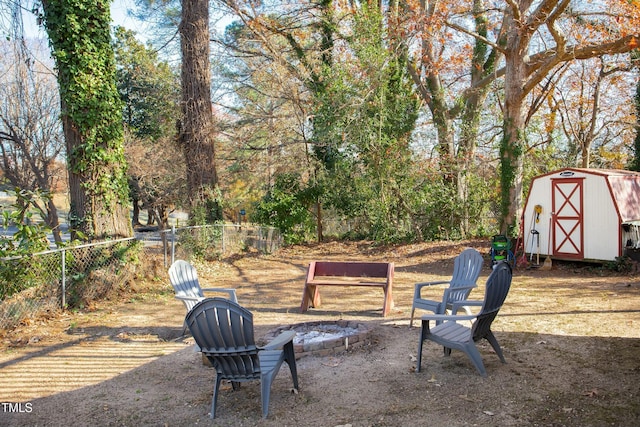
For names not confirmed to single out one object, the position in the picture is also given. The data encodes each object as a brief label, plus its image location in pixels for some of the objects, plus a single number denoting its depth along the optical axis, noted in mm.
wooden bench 7645
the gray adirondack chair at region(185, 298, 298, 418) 3883
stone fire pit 5473
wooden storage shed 11742
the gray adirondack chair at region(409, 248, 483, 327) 6125
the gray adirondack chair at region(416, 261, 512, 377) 4539
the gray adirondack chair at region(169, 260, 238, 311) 6090
